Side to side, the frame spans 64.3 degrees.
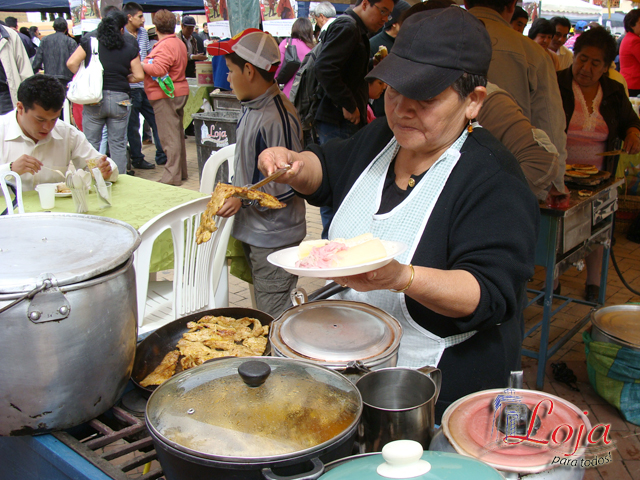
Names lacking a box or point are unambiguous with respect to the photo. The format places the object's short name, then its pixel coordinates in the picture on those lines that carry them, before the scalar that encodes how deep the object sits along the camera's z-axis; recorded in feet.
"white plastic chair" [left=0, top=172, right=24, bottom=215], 9.12
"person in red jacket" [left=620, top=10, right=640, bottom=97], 20.51
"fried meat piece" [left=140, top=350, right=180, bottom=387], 5.04
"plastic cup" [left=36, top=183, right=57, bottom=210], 9.52
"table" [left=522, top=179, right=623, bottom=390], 10.21
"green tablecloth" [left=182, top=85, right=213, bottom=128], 28.32
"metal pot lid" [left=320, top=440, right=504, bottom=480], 2.49
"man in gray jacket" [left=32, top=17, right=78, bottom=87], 27.94
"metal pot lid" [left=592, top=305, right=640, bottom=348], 9.43
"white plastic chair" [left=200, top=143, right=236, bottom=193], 11.46
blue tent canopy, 34.65
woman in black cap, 4.27
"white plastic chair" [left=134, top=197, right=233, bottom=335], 8.30
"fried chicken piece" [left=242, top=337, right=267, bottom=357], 5.34
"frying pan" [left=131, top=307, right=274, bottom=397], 5.23
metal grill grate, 3.68
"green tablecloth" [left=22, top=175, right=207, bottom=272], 9.54
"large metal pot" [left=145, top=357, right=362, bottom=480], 2.94
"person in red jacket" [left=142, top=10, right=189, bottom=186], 22.30
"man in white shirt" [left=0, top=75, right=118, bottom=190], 10.37
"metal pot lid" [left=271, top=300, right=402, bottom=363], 4.06
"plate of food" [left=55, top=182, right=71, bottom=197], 10.35
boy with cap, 9.79
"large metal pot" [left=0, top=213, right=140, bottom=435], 3.47
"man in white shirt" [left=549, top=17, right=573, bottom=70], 21.12
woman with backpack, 19.38
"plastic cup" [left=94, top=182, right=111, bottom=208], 9.98
